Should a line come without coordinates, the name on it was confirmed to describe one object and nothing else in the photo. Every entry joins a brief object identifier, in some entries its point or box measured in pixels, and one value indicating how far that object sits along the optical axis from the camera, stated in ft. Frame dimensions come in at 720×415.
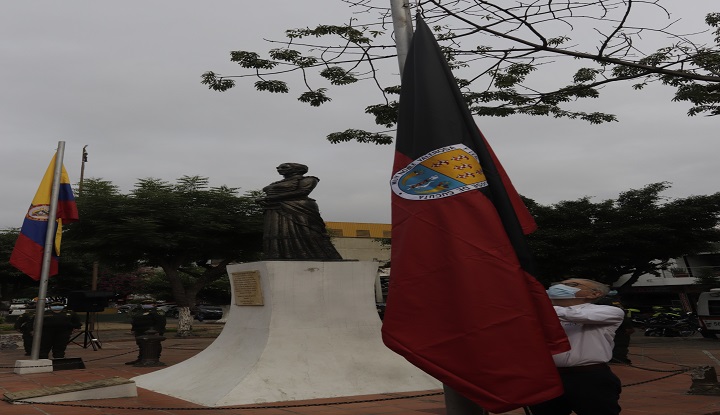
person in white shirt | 12.40
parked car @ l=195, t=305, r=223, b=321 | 127.85
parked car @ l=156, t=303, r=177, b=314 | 140.52
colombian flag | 38.65
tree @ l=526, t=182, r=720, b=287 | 78.89
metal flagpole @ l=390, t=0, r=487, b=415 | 12.45
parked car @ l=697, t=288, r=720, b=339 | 69.51
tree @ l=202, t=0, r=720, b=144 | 21.72
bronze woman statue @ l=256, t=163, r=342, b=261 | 31.89
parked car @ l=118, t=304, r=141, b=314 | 152.35
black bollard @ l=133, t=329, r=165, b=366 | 42.50
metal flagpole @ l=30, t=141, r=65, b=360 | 37.55
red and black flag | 9.44
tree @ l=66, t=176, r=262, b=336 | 73.92
